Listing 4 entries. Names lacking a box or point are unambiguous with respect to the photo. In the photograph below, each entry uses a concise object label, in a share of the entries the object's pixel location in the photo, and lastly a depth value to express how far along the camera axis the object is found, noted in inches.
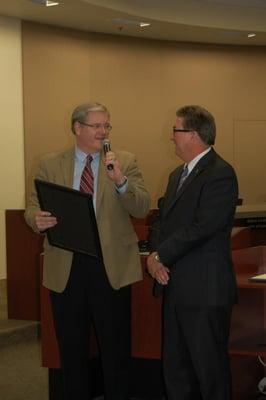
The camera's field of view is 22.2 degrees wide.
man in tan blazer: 127.6
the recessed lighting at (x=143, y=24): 343.8
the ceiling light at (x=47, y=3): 294.0
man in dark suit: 116.3
